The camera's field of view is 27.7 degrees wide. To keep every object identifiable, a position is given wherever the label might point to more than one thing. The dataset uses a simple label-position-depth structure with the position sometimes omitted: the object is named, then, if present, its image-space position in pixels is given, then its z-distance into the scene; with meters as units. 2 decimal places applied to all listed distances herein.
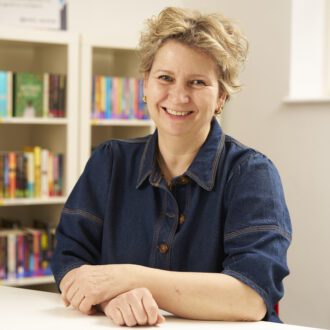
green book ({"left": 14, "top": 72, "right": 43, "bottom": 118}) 3.43
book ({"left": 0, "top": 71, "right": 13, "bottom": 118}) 3.38
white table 1.31
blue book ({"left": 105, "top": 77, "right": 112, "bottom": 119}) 3.64
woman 1.44
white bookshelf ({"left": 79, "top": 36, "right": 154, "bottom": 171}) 3.51
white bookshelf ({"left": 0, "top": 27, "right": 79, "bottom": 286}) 3.42
